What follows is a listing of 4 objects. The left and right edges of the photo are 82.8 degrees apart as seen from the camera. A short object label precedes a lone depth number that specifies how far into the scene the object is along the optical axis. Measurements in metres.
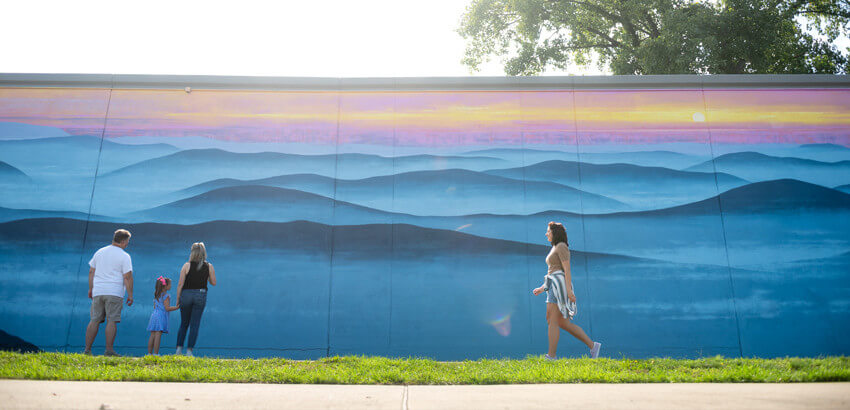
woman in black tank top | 6.30
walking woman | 5.88
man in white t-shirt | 6.12
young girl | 6.42
